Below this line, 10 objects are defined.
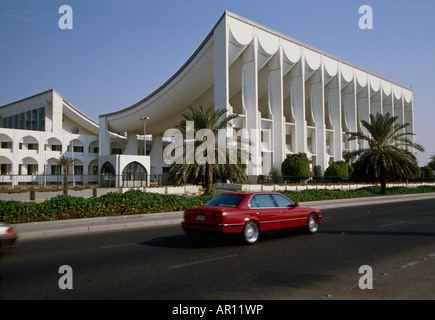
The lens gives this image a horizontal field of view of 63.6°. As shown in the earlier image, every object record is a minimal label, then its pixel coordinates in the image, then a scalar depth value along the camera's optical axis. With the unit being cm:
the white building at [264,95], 4397
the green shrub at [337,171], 4941
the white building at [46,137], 5209
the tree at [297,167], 4309
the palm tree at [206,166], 2225
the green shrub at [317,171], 5188
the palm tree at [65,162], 5307
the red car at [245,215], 879
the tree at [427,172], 6962
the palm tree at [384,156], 3209
